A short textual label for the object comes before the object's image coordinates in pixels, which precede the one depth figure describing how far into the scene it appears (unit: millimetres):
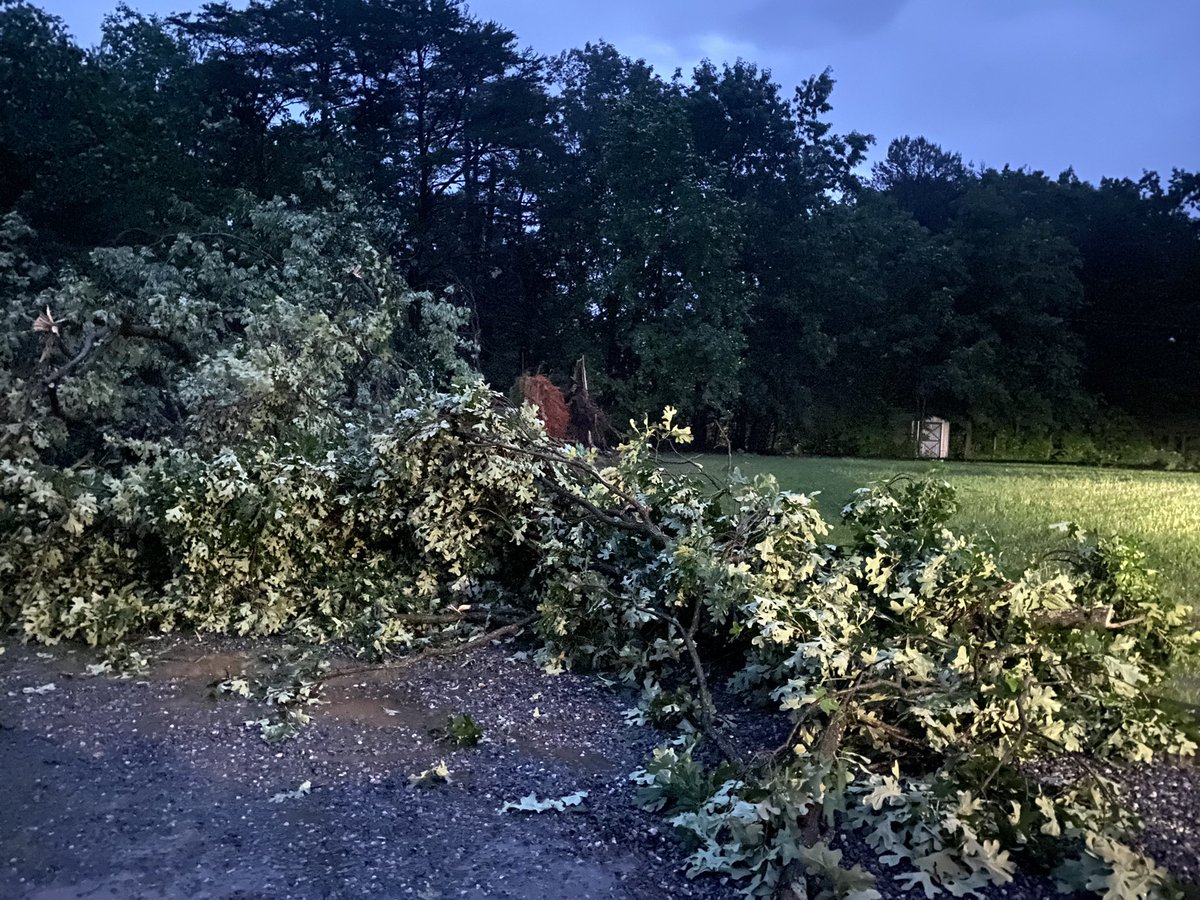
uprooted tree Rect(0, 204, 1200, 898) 2875
